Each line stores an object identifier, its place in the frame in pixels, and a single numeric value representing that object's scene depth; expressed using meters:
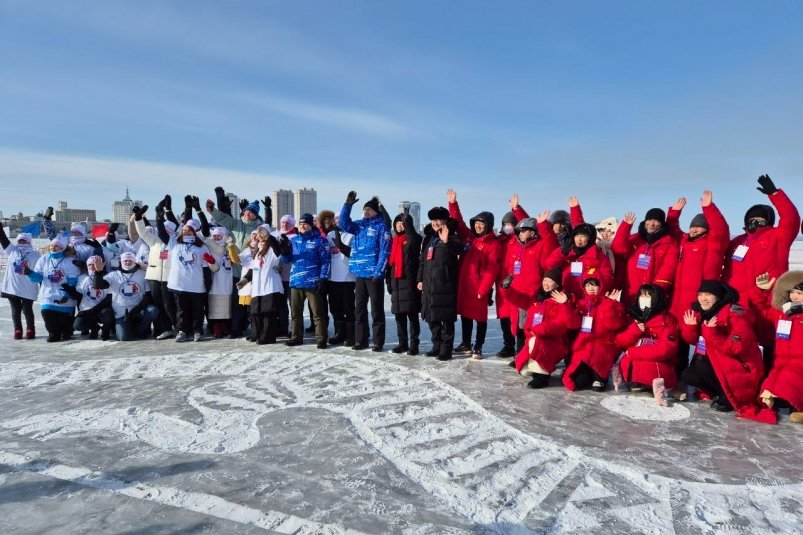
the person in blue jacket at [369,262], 6.36
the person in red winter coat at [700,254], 4.90
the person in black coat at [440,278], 5.95
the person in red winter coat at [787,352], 4.01
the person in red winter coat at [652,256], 5.12
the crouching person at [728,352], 4.18
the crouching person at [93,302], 7.30
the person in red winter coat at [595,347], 4.89
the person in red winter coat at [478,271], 6.19
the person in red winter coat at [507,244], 6.26
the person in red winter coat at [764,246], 4.63
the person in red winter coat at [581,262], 5.24
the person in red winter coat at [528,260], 5.69
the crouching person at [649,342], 4.64
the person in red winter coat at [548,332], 5.02
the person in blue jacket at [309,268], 6.61
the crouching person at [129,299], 7.28
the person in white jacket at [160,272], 7.31
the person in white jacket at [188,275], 7.02
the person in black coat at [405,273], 6.25
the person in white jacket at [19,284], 7.32
